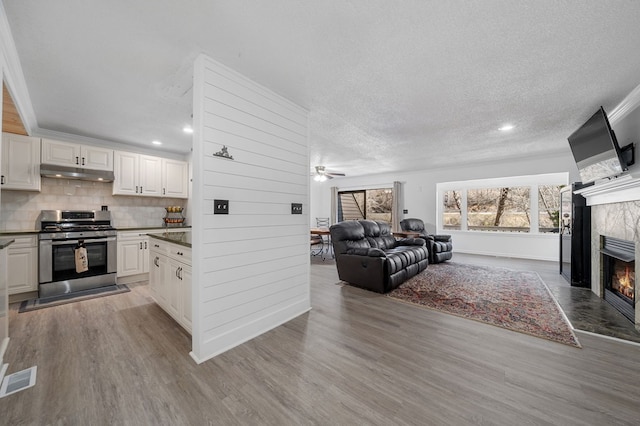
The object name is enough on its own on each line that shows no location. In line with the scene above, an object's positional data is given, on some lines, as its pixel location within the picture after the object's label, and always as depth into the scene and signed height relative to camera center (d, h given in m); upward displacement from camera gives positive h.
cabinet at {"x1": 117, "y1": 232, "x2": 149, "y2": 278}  3.96 -0.68
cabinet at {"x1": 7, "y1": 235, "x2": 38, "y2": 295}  3.14 -0.69
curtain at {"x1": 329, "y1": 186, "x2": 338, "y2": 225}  9.06 +0.41
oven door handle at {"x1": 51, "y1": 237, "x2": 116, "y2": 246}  3.40 -0.41
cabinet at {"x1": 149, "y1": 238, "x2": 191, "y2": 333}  2.33 -0.72
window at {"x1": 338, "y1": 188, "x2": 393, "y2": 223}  8.55 +0.34
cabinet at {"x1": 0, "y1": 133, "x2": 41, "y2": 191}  3.30 +0.70
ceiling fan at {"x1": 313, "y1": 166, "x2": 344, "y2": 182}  5.65 +0.97
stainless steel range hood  3.51 +0.61
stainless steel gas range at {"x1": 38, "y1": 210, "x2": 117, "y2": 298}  3.32 -0.55
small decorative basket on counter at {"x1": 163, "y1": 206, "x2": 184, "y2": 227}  4.64 -0.06
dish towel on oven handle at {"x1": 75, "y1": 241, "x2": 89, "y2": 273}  3.50 -0.66
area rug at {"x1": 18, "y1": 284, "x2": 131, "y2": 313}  3.02 -1.16
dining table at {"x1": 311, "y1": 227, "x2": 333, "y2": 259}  5.72 -1.03
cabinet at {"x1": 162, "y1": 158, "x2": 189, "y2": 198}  4.72 +0.69
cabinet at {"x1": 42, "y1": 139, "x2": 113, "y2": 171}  3.57 +0.90
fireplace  2.66 -0.74
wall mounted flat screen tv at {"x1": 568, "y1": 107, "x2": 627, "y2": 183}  2.62 +0.77
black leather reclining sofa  3.54 -0.70
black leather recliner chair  5.36 -0.76
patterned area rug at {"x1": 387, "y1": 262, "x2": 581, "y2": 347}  2.51 -1.14
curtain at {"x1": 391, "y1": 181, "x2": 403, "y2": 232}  7.69 +0.24
